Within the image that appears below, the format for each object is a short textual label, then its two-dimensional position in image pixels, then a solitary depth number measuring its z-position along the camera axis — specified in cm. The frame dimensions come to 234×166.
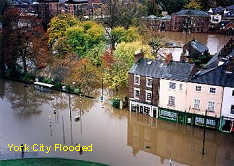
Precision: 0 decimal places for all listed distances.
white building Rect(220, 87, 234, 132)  2675
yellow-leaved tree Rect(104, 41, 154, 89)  3562
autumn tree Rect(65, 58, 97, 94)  3803
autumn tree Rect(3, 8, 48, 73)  4366
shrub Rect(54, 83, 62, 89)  3916
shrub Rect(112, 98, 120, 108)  3344
